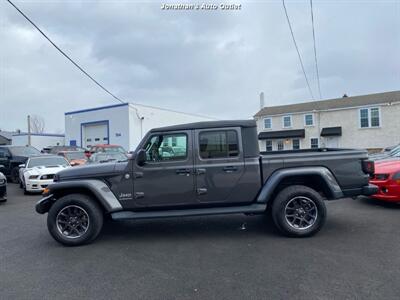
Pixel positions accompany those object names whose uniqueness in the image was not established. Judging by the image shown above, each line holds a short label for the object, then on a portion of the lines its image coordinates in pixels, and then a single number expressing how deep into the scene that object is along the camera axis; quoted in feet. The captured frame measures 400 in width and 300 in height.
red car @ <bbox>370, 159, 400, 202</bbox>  20.75
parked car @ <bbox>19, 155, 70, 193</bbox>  33.42
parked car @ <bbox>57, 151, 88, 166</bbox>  48.56
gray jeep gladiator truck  15.61
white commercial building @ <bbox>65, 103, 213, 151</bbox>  92.07
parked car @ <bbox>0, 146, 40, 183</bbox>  45.37
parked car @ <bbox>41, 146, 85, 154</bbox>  66.59
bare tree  265.81
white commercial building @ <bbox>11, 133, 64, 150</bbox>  133.28
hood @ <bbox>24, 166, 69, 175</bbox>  33.92
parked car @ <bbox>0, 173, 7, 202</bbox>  28.07
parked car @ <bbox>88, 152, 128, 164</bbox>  46.37
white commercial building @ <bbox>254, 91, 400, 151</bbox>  82.28
